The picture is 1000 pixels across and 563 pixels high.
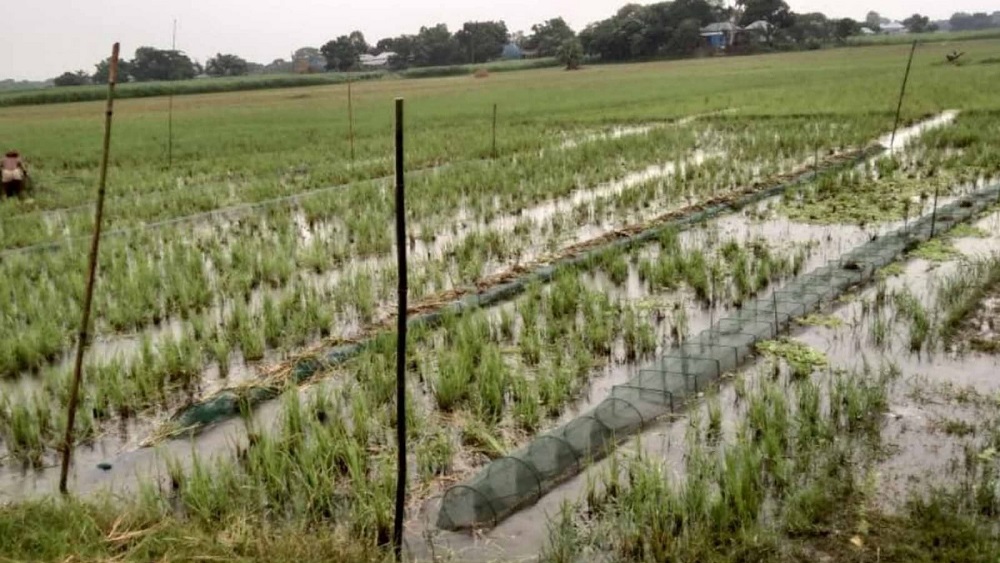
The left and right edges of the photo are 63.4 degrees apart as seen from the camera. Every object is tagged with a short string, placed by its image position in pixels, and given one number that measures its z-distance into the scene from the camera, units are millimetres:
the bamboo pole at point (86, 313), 2873
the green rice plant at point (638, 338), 4406
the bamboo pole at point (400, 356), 2605
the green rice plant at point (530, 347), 4332
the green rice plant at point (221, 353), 4339
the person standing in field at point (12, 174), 10359
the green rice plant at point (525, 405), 3588
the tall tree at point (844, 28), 55562
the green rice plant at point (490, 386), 3697
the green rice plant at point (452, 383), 3805
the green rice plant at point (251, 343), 4496
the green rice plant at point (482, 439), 3344
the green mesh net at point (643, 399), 2918
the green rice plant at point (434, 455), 3204
